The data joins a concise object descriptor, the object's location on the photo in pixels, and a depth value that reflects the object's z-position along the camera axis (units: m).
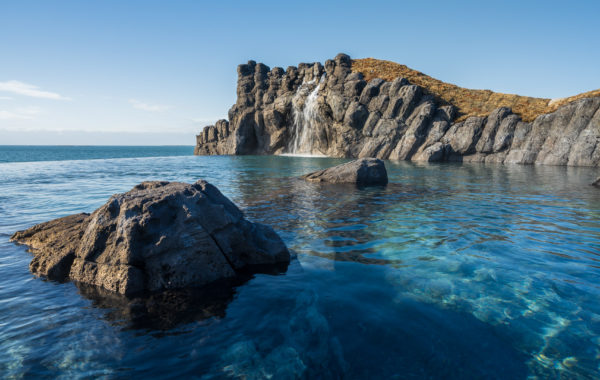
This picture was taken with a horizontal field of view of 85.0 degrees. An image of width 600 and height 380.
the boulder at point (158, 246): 6.34
